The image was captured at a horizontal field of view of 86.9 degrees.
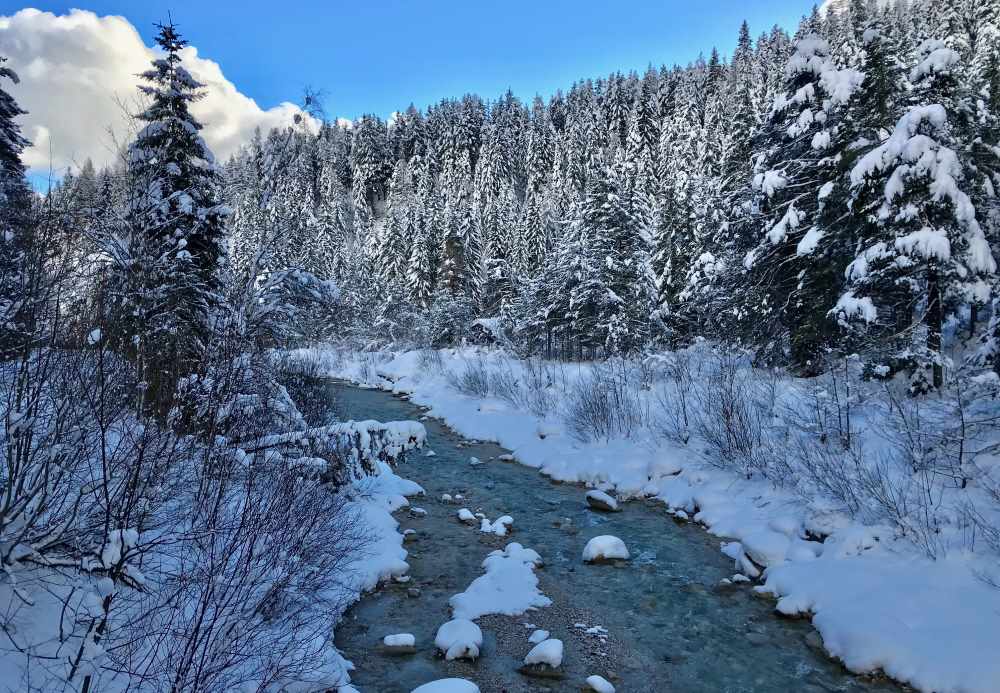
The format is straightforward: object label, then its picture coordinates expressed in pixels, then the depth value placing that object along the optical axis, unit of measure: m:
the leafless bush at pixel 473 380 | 21.47
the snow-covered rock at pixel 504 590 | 7.12
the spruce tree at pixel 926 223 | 10.45
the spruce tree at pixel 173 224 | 5.75
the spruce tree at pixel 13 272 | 3.85
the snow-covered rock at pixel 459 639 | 6.05
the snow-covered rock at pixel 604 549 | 8.72
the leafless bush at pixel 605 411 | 14.16
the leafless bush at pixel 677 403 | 12.70
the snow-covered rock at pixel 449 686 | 4.92
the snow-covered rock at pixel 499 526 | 9.86
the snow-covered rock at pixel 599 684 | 5.50
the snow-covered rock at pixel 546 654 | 5.88
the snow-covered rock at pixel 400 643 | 6.16
